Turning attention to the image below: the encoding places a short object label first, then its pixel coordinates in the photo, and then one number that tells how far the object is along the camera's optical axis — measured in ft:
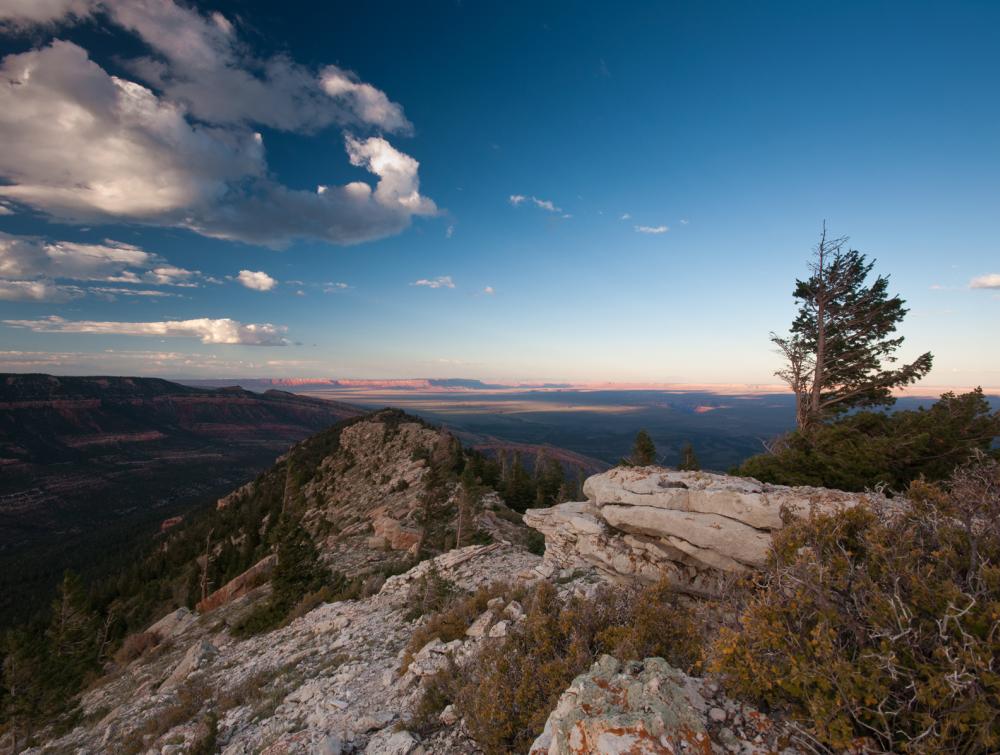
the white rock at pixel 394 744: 22.77
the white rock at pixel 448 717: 24.18
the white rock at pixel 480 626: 34.32
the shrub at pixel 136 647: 90.78
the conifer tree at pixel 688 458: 145.94
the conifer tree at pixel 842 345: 66.13
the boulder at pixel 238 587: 111.55
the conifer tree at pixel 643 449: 134.92
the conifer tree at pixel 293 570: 71.10
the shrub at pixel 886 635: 12.14
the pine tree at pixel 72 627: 97.40
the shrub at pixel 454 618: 35.81
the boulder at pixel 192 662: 52.70
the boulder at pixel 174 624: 91.95
